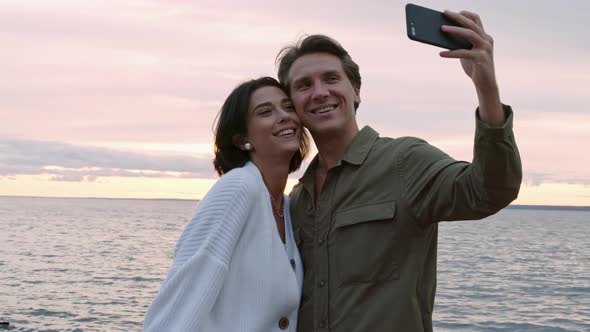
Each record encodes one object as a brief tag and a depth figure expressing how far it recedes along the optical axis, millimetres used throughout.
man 3090
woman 3424
